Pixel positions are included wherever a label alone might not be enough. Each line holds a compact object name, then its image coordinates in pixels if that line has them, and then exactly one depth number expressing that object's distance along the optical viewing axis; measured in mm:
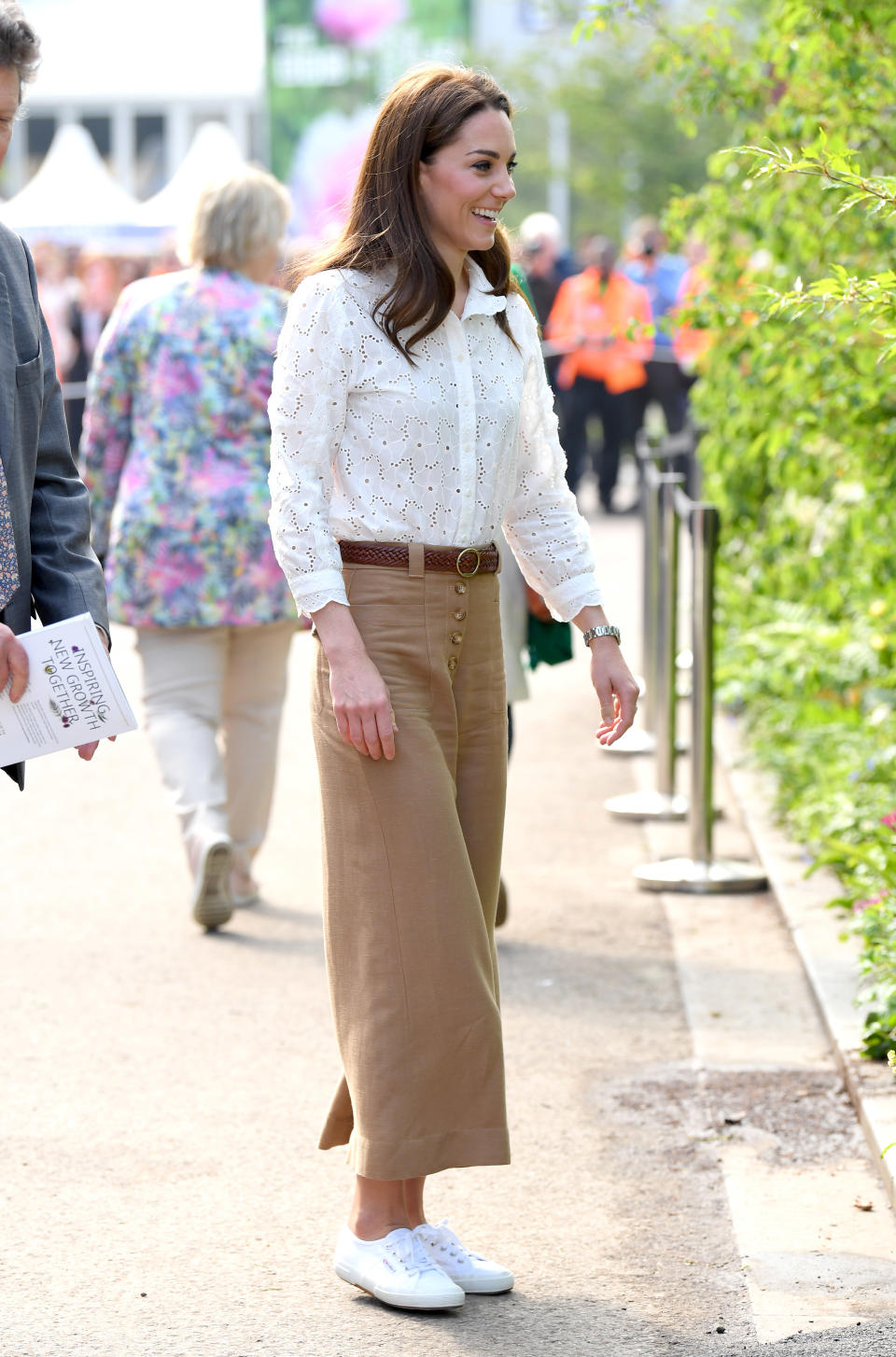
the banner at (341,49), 91250
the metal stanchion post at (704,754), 11945
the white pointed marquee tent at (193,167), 36937
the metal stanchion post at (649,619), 15867
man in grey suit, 5836
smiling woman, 6340
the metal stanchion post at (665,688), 13844
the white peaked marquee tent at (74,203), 41312
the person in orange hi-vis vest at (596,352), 32219
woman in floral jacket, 11344
